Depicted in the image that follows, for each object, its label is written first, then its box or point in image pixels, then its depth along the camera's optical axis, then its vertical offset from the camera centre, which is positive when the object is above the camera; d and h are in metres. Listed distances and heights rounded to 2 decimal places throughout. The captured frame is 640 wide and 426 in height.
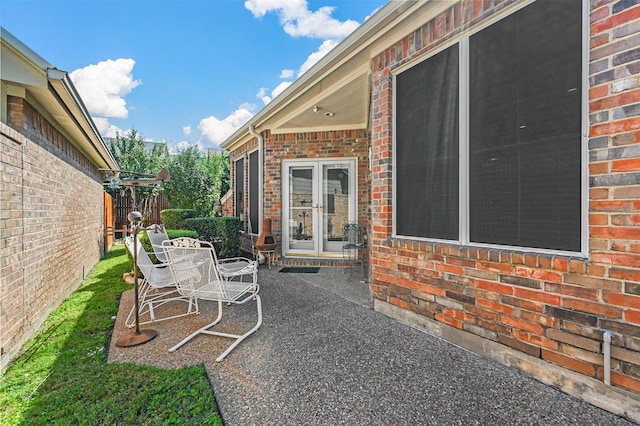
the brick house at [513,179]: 1.71 +0.25
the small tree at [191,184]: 11.09 +1.05
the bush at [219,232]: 7.24 -0.50
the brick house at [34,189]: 2.59 +0.25
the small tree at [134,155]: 14.83 +2.95
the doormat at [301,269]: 5.78 -1.18
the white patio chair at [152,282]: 3.32 -0.80
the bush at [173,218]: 7.85 -0.18
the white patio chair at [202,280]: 2.78 -0.68
